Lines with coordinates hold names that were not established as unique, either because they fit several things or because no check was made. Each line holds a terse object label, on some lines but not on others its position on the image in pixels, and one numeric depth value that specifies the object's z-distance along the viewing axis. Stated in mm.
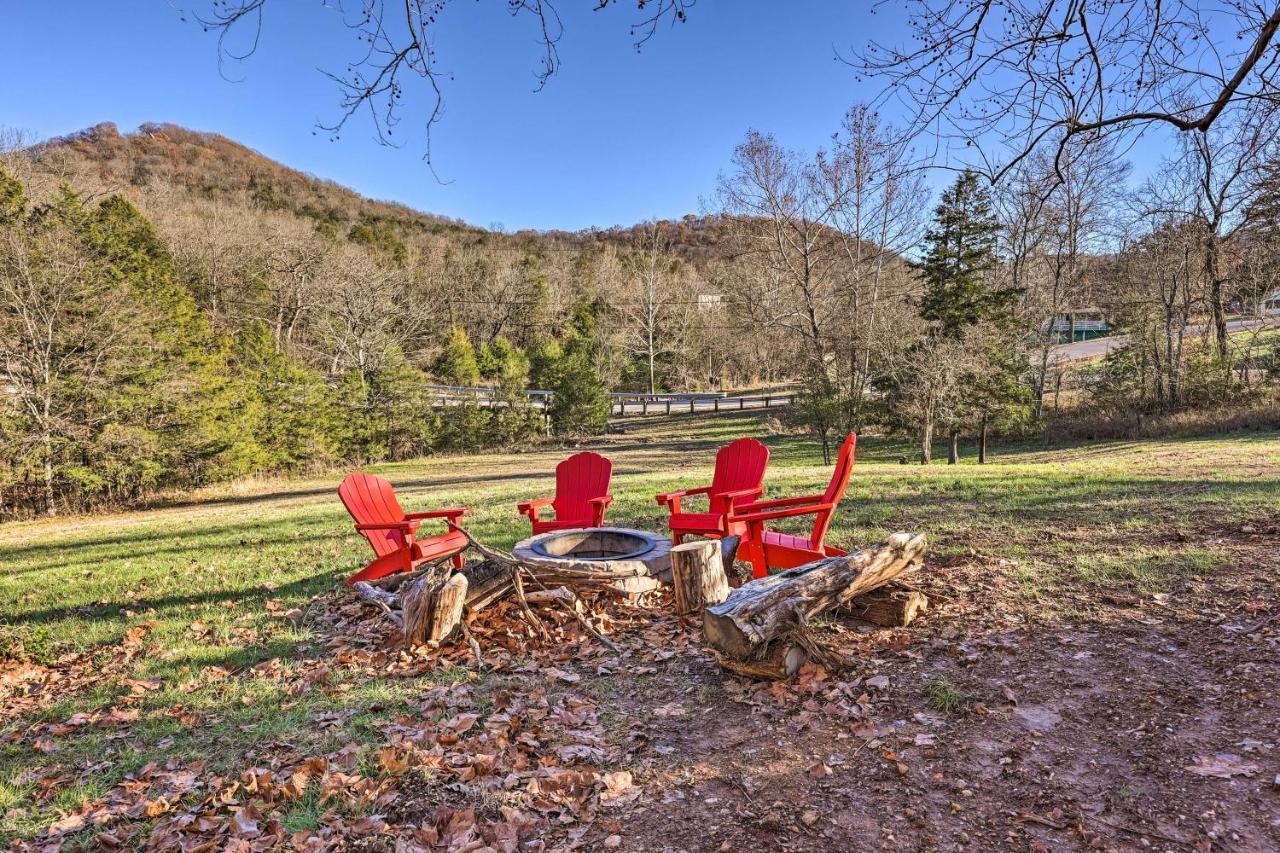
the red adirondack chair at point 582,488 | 5691
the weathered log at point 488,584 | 4219
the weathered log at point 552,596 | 4254
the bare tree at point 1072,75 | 3221
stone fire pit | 4367
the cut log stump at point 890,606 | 3963
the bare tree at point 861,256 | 18406
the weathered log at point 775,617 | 3252
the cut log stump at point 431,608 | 3955
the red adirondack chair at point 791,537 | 4488
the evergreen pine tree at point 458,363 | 37156
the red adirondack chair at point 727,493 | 4938
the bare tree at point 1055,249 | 22281
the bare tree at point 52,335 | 13516
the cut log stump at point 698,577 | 4180
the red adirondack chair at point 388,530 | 4871
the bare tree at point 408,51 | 2875
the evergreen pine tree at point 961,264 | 19766
